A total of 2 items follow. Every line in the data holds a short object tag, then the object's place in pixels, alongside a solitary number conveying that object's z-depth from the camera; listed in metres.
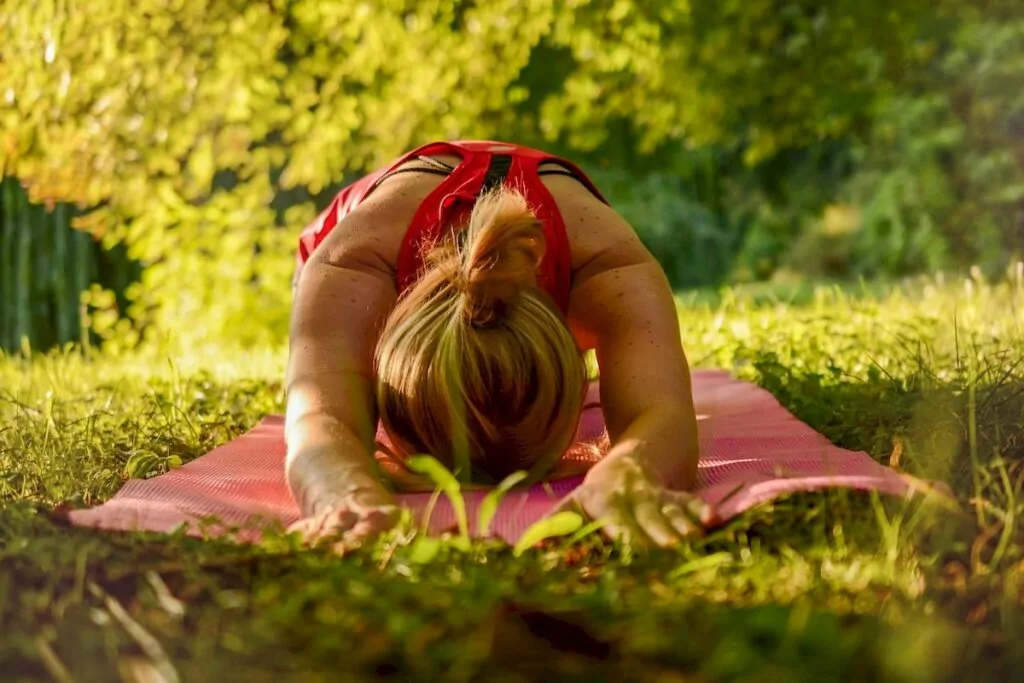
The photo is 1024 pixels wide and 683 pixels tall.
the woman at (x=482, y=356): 1.84
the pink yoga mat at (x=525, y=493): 1.76
